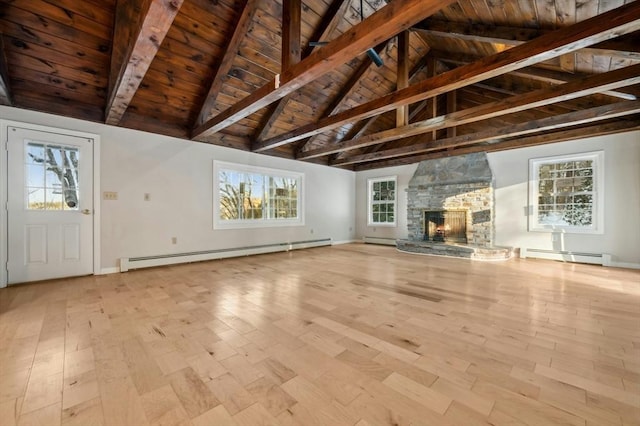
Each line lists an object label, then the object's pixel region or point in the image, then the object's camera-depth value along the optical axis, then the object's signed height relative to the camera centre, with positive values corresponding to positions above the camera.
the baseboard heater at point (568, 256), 4.71 -0.86
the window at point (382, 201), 7.56 +0.34
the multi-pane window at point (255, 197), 5.33 +0.35
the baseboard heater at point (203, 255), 4.16 -0.86
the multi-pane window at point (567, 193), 4.84 +0.39
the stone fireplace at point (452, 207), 5.70 +0.12
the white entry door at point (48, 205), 3.40 +0.08
